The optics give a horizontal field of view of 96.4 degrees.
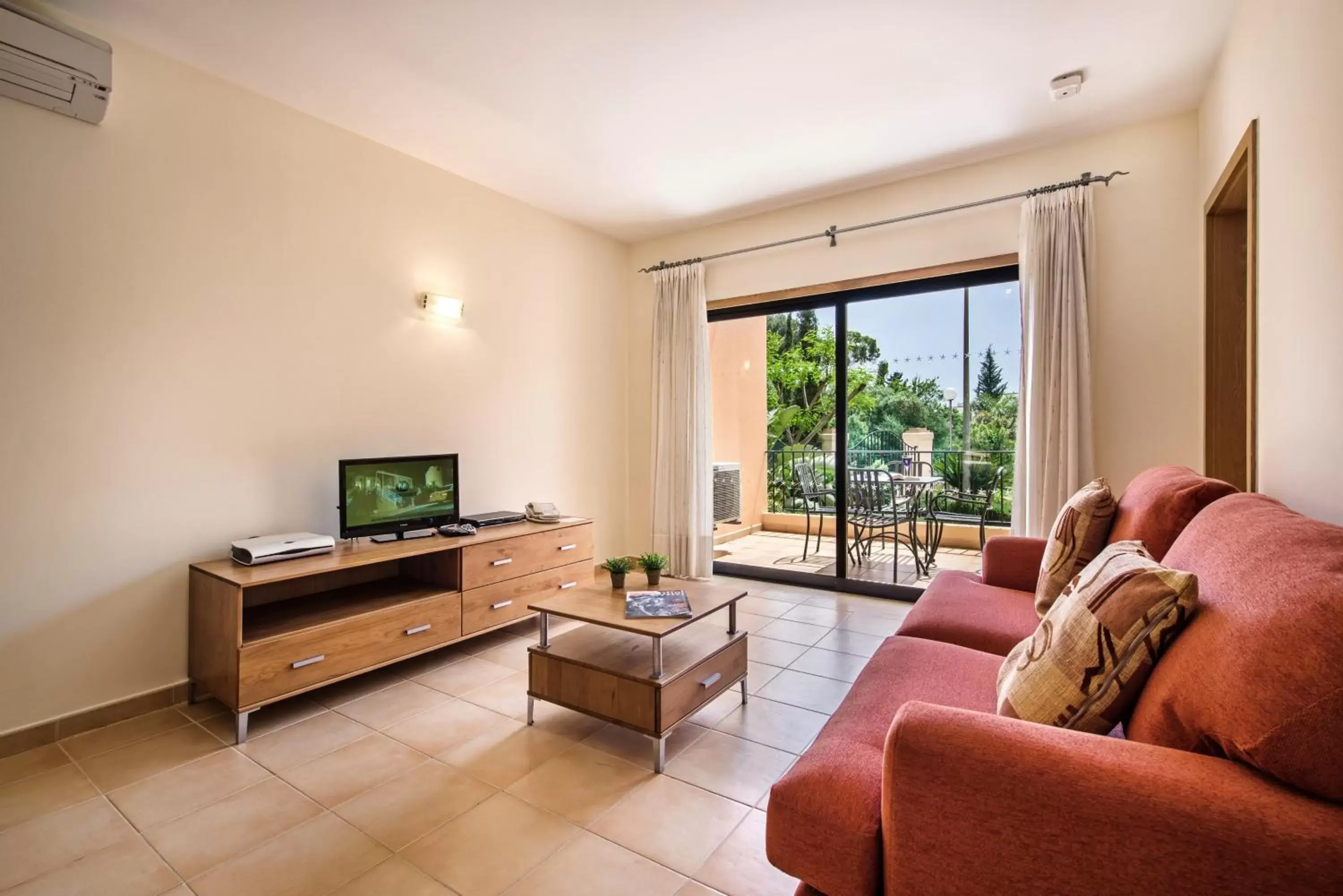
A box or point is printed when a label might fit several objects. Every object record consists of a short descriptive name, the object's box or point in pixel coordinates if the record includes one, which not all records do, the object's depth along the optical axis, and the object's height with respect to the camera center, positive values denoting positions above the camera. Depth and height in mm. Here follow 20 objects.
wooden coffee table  2094 -784
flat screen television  2963 -217
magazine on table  2262 -593
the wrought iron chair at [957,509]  3869 -359
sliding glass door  3814 +211
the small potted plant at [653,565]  2617 -488
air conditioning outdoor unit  5180 -337
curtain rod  3199 +1489
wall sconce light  3529 +880
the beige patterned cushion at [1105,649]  1050 -355
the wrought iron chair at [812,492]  4570 -286
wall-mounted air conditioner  2041 +1377
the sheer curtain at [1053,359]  3205 +524
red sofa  750 -460
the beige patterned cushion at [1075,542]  2014 -296
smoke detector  2738 +1714
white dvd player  2520 -409
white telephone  3723 -374
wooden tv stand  2305 -703
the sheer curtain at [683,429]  4598 +196
